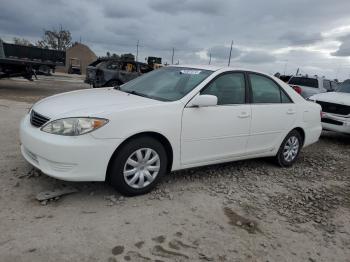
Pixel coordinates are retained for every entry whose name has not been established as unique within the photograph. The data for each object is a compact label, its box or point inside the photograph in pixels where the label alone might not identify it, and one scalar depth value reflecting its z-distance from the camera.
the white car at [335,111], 8.22
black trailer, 13.81
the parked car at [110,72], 14.93
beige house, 60.75
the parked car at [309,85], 13.11
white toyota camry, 3.56
